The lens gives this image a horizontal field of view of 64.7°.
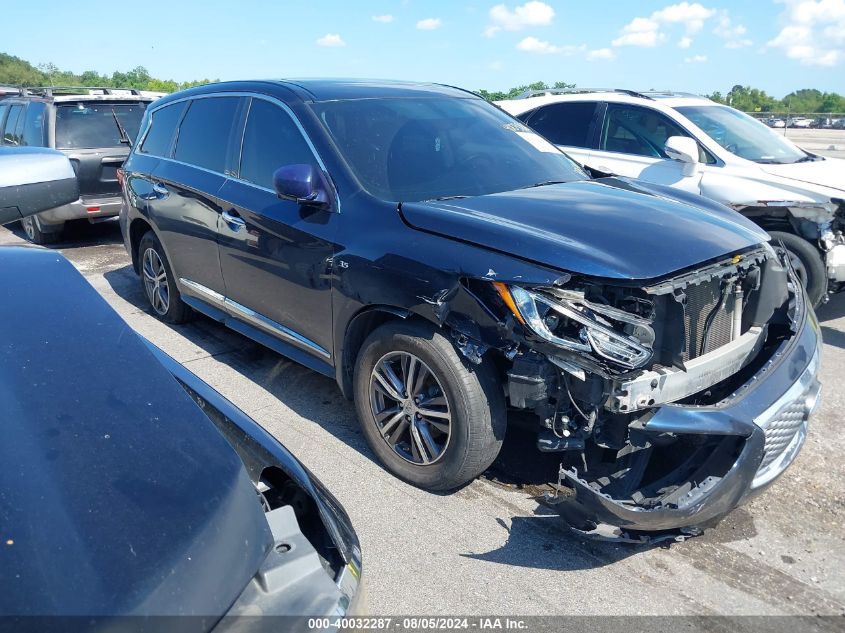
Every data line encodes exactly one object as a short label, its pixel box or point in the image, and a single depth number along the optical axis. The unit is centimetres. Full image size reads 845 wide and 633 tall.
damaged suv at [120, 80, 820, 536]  255
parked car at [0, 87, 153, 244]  817
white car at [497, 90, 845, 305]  557
